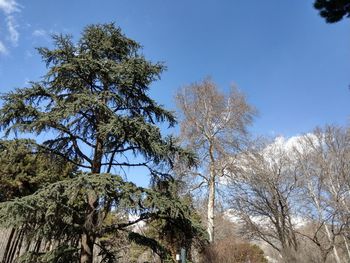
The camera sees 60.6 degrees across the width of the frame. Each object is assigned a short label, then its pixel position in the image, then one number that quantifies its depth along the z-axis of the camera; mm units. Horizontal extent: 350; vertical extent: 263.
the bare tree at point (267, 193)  13898
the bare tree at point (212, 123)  15188
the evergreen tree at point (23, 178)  12398
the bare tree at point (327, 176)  17039
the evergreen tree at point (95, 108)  6562
